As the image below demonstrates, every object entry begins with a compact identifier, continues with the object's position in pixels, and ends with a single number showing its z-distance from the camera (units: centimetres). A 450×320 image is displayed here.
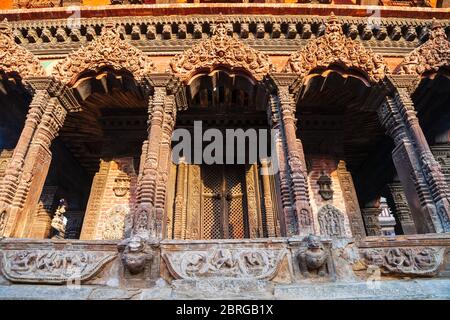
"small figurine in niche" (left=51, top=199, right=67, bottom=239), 1297
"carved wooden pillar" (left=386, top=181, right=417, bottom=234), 986
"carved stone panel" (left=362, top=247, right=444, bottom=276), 431
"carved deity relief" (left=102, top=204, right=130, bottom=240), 755
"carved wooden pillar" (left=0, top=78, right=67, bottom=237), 500
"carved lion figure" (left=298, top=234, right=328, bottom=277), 415
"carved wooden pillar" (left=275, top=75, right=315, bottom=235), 467
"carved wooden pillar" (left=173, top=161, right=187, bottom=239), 734
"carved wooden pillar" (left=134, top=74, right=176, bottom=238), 469
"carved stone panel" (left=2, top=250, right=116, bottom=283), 424
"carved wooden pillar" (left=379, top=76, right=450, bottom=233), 492
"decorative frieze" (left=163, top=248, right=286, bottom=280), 421
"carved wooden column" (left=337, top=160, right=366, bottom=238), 761
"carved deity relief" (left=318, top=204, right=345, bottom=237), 760
